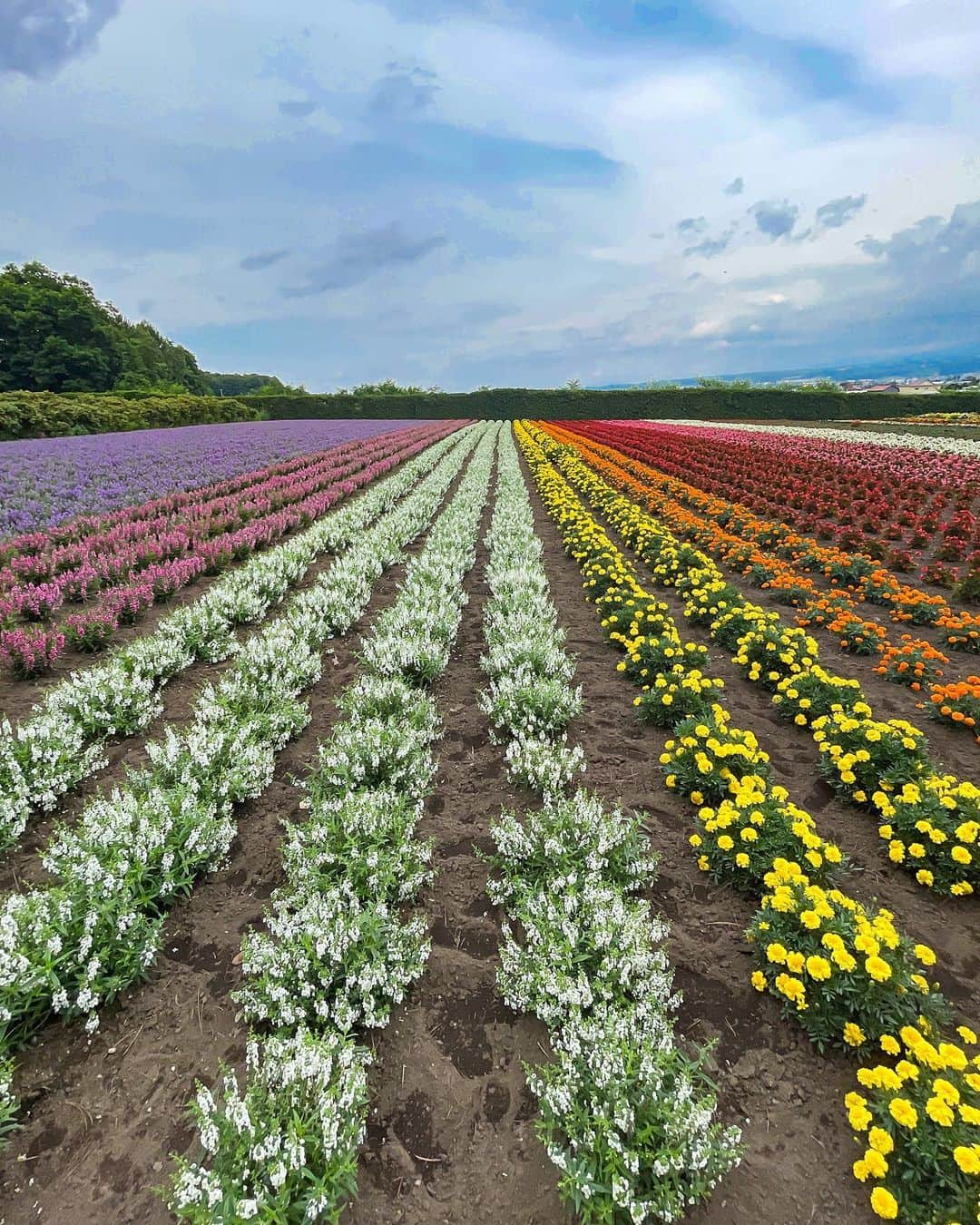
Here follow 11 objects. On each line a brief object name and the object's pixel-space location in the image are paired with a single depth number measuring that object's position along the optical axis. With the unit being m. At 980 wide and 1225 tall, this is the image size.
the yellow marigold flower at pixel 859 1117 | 2.13
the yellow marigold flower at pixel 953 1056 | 2.22
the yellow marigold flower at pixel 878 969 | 2.52
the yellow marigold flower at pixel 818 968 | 2.62
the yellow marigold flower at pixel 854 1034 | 2.51
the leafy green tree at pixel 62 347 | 57.19
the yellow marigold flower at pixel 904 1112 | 2.05
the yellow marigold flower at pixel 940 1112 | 2.04
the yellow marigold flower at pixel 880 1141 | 2.04
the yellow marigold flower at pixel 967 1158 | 1.87
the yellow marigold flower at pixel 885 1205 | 1.92
